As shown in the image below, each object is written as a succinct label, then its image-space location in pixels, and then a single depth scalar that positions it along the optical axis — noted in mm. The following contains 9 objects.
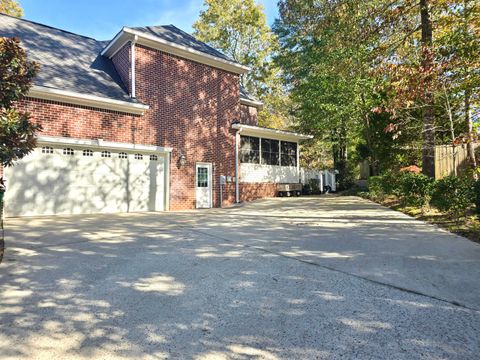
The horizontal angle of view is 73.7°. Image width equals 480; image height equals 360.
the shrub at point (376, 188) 13151
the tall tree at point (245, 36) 27828
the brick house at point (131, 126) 9461
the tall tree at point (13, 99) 5043
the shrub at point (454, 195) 7292
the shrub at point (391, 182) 11664
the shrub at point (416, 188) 8836
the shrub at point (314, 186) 19362
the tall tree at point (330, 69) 13323
